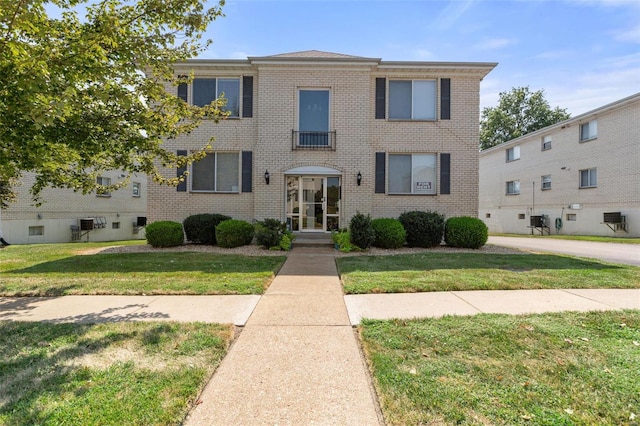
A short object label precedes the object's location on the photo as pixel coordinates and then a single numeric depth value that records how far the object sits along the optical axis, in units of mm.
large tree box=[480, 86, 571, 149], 34656
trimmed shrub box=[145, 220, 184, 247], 10242
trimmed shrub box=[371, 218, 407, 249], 9922
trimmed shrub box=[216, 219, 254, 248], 10094
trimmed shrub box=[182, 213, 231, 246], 10781
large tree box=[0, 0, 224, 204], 3181
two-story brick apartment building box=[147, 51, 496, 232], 11547
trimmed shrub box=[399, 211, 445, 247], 10344
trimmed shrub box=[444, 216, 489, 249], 10234
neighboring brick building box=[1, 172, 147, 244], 15031
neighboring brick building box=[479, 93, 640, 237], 15969
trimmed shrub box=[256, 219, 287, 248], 9789
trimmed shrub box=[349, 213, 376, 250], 9547
